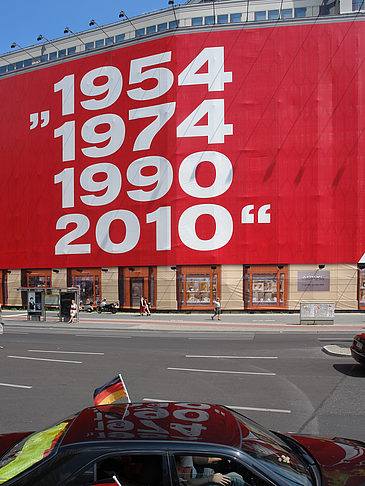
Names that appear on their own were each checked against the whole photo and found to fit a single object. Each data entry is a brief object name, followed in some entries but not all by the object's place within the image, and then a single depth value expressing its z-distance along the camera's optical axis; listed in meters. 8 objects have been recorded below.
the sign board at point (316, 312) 23.97
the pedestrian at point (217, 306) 28.47
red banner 31.95
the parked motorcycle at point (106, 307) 33.78
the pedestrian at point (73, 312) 27.08
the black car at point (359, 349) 11.20
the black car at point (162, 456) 3.09
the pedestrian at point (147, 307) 31.64
